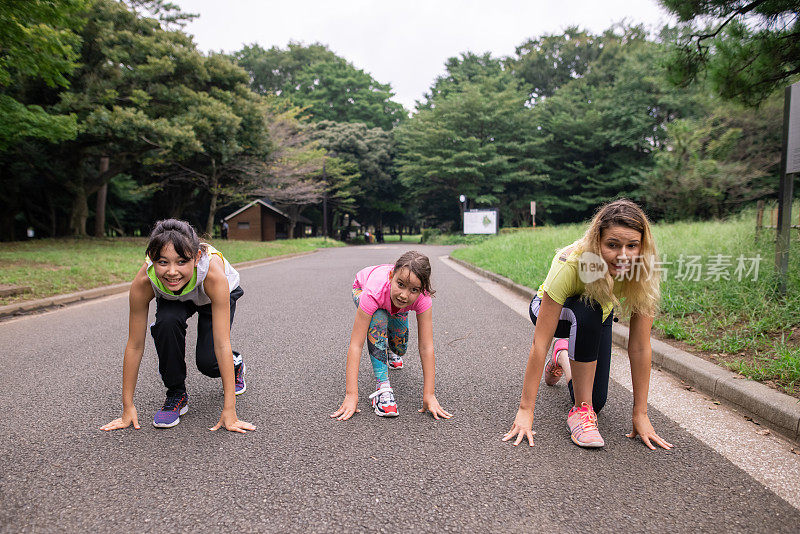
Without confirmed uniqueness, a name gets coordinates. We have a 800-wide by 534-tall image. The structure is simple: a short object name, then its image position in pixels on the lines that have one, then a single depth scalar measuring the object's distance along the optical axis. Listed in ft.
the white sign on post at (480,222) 81.97
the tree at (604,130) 90.17
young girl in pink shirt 8.03
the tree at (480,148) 99.40
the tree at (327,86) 147.23
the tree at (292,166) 83.51
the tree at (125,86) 43.29
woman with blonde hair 7.22
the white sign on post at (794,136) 14.46
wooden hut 115.85
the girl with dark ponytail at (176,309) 7.36
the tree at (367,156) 122.93
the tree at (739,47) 15.78
